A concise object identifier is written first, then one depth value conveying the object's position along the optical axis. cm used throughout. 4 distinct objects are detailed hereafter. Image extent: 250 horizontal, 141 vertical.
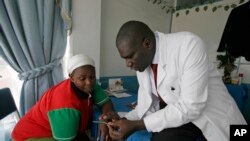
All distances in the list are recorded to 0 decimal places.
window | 200
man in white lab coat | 94
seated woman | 125
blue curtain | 178
